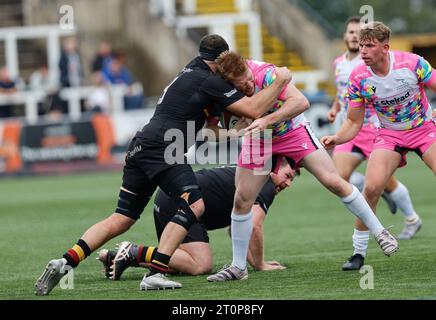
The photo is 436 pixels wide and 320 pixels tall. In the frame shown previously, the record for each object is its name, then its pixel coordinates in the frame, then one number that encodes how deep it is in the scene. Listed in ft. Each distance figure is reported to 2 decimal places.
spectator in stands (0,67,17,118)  96.84
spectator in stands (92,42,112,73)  96.07
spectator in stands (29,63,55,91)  97.49
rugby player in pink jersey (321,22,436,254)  32.48
